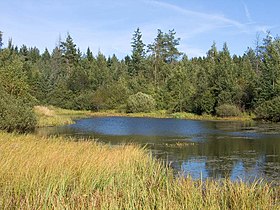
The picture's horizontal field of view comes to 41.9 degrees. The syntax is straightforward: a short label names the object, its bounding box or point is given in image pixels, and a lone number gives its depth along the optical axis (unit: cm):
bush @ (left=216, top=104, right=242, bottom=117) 4569
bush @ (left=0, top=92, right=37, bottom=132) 2005
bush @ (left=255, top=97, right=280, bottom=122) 3916
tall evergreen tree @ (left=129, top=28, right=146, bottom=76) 7592
